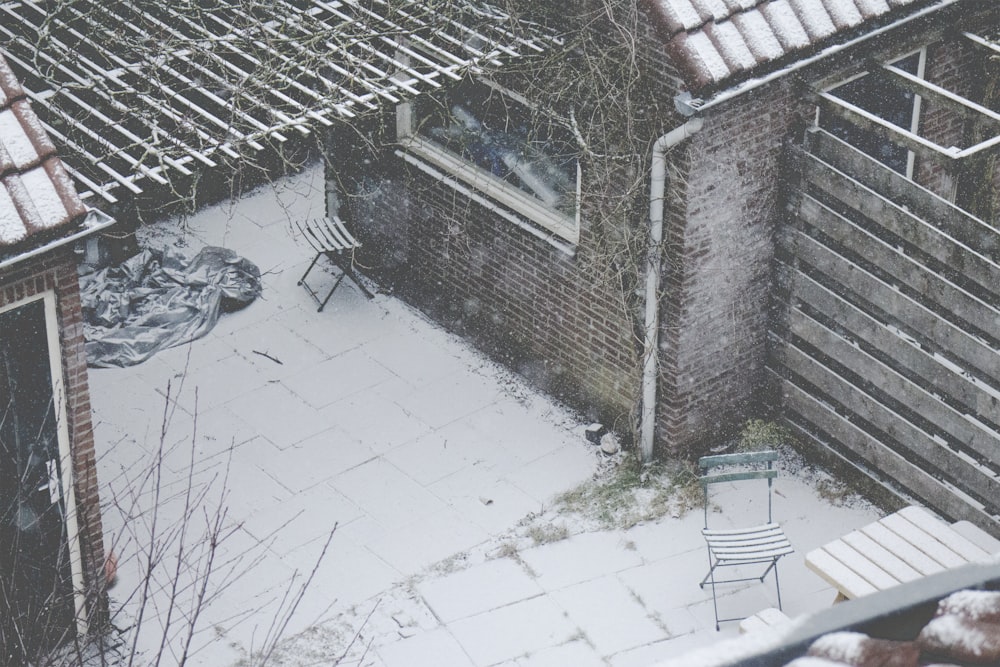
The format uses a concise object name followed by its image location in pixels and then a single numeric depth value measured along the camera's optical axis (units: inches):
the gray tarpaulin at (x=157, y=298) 454.9
